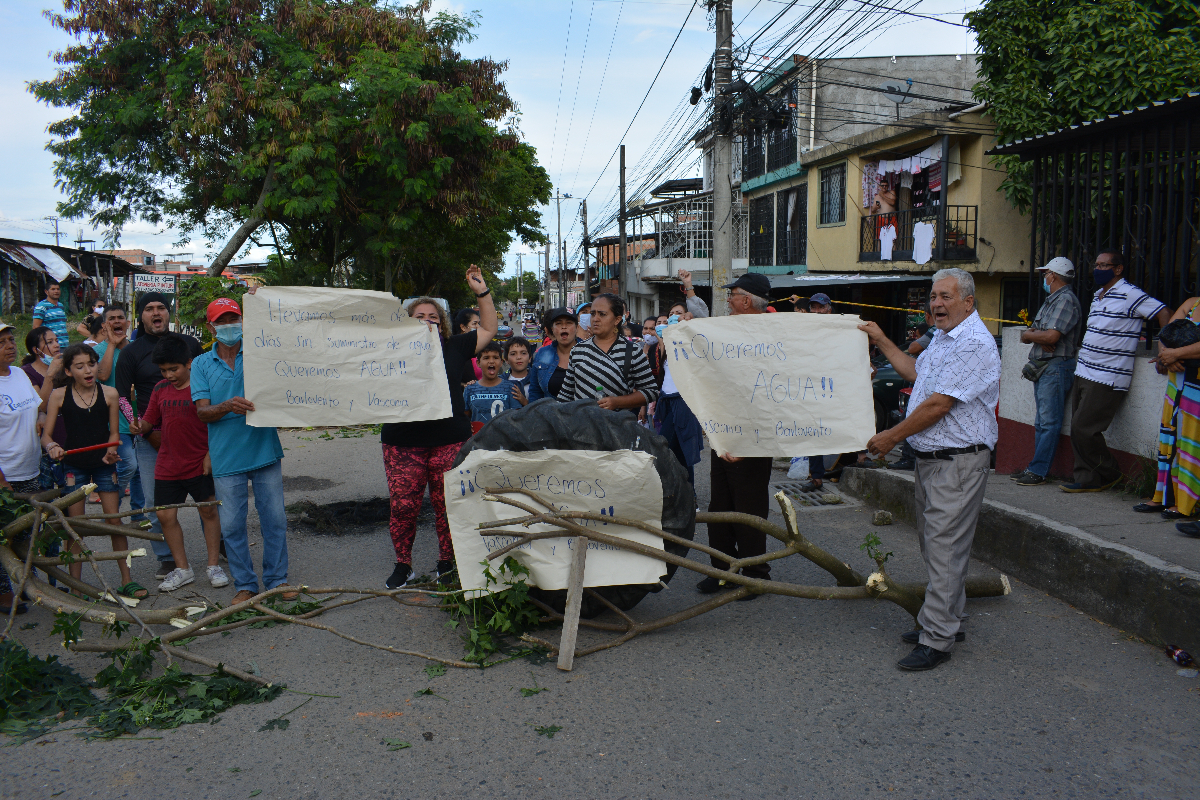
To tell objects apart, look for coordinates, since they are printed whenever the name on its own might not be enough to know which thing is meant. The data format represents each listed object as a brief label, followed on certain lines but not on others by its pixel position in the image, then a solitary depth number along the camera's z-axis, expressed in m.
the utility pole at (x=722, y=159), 14.71
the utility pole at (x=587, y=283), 45.16
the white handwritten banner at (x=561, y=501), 4.21
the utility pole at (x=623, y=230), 32.78
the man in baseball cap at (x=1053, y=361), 6.85
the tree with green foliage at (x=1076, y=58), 12.28
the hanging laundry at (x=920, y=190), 20.30
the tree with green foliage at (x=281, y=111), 16.81
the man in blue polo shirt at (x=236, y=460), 5.18
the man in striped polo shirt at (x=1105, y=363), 6.26
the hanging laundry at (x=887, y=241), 21.56
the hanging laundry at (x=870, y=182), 22.19
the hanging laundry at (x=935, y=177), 19.47
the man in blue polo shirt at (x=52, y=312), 10.34
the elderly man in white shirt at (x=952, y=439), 3.96
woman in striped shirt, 5.28
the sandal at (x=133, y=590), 5.09
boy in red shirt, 5.62
